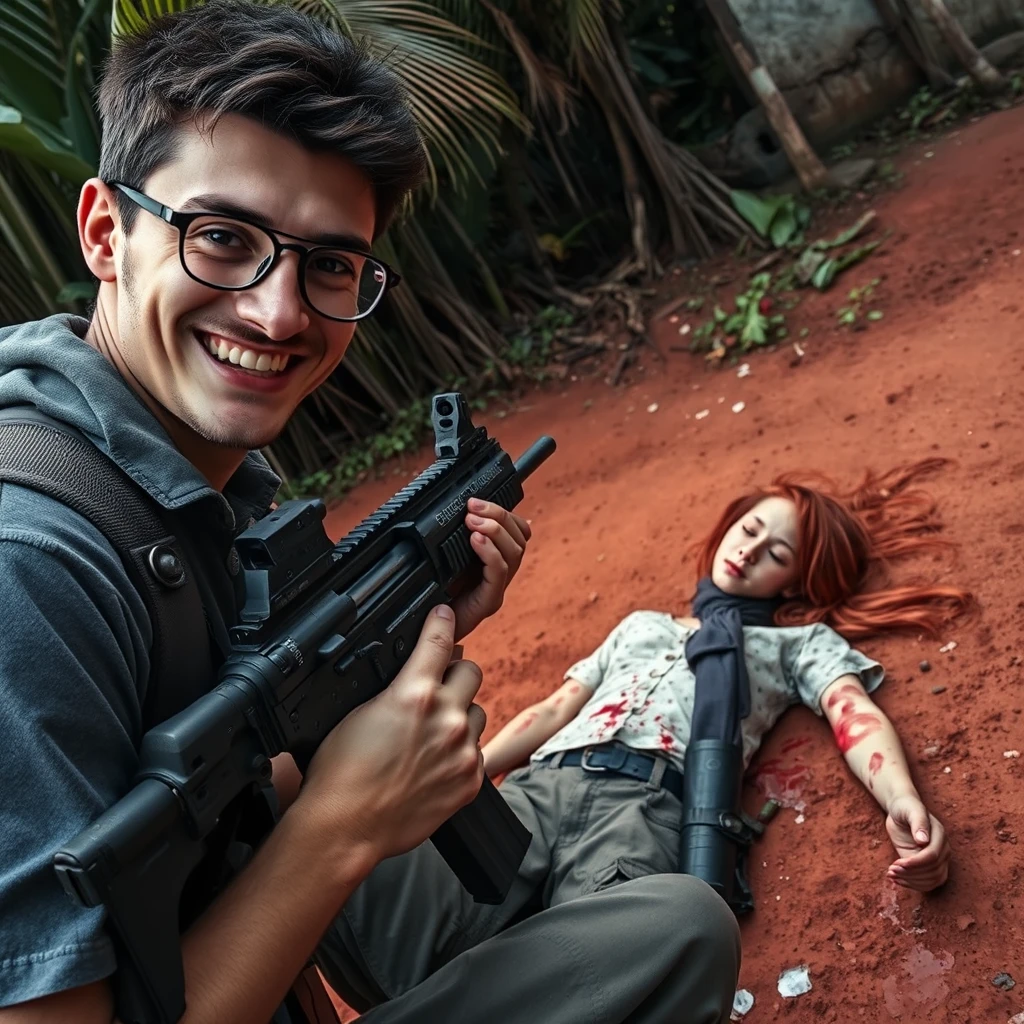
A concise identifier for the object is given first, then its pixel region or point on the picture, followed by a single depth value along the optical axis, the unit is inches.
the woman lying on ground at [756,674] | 91.4
